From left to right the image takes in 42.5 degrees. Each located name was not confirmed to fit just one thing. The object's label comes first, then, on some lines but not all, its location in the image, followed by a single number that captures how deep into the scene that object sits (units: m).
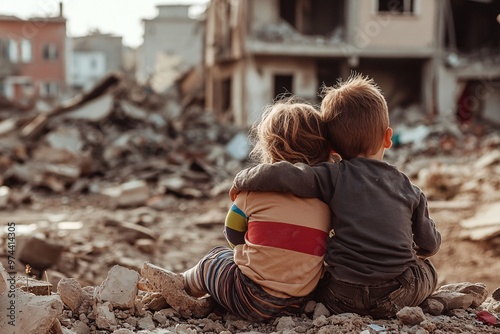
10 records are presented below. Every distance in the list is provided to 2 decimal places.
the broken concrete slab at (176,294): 3.07
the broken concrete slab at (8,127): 15.66
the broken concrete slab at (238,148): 15.50
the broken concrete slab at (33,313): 2.45
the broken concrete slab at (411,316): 2.71
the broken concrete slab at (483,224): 7.15
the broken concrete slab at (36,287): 2.99
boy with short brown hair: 2.75
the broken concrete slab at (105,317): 2.81
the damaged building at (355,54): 19.80
